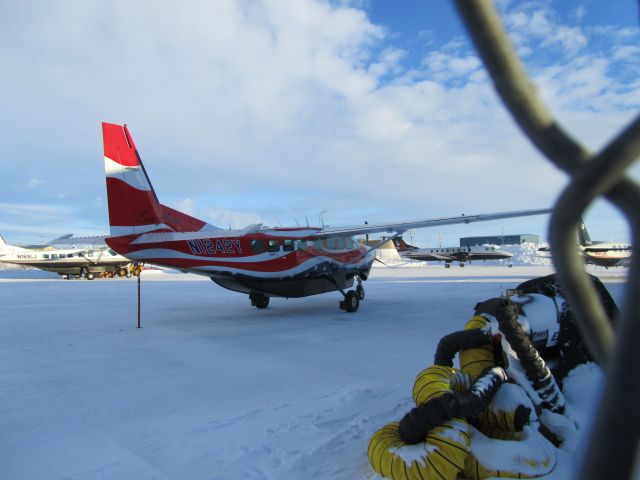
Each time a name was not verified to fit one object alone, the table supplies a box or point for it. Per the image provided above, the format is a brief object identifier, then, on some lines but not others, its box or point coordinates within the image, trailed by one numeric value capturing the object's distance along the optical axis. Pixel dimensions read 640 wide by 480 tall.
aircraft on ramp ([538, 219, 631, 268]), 24.10
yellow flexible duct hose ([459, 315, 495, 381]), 3.57
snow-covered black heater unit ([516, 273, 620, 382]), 3.51
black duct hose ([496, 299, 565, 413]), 3.03
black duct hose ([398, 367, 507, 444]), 2.59
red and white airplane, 9.86
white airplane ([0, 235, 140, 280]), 30.33
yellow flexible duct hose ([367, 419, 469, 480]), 2.49
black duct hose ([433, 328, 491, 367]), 3.54
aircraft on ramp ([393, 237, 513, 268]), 42.56
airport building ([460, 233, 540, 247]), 78.88
